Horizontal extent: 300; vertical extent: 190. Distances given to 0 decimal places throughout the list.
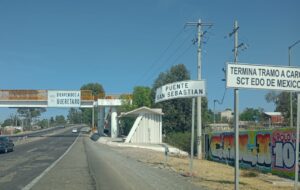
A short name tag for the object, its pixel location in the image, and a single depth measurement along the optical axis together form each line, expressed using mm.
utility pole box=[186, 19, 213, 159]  37556
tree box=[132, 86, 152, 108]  89188
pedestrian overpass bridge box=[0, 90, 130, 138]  80812
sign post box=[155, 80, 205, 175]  19859
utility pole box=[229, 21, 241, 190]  12930
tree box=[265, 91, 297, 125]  64488
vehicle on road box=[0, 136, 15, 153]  43206
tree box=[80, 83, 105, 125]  155250
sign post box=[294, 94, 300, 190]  13534
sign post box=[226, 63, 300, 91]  12828
